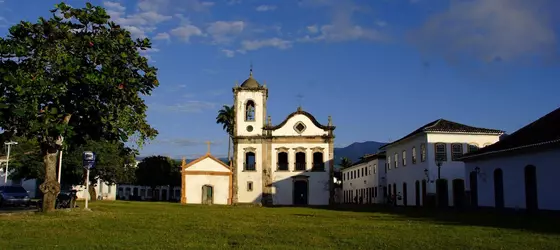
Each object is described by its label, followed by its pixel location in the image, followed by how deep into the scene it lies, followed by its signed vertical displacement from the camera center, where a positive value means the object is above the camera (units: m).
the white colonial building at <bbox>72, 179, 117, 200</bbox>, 83.94 -0.23
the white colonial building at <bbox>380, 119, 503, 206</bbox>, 39.69 +2.96
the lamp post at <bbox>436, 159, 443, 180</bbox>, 37.25 +1.97
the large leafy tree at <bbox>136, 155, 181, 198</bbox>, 87.94 +3.05
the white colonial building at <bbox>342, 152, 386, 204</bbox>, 58.38 +1.40
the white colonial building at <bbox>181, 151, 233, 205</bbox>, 53.22 +0.77
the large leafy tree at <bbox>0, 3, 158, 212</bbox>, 18.30 +3.89
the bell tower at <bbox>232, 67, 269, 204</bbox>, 51.75 +4.83
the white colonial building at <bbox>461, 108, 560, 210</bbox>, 24.88 +1.24
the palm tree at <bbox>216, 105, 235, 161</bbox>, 71.50 +9.88
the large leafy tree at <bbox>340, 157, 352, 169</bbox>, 101.85 +5.76
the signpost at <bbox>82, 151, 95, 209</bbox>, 25.41 +1.48
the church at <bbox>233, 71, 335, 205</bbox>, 51.88 +3.50
